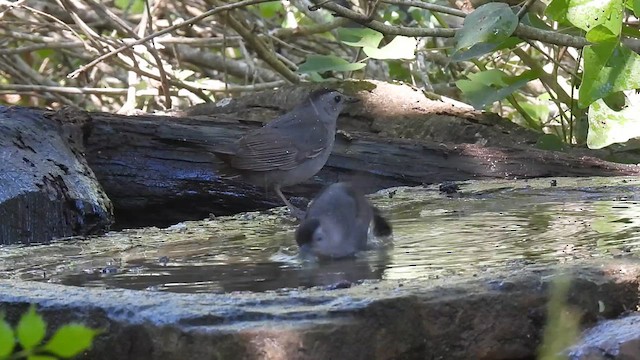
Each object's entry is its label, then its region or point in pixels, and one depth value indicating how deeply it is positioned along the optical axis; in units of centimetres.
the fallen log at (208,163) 1027
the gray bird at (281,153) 1022
